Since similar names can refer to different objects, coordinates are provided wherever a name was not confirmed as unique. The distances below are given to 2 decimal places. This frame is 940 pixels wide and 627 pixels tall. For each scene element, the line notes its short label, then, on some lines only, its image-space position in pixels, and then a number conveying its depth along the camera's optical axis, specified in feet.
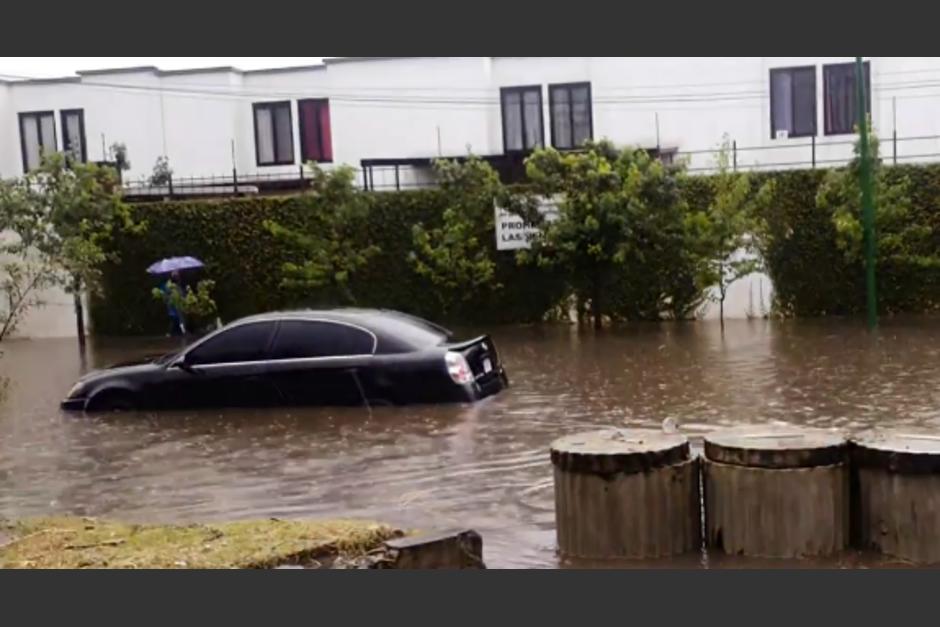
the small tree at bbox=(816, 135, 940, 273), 65.21
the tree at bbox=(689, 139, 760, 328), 67.00
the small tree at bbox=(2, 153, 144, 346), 67.87
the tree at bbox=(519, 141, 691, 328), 65.87
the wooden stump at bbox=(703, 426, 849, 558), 21.04
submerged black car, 41.47
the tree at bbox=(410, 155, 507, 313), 71.61
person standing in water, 75.56
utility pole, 58.65
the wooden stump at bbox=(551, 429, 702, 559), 21.59
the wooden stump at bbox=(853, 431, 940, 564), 20.61
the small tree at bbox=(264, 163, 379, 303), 73.00
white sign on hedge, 70.79
